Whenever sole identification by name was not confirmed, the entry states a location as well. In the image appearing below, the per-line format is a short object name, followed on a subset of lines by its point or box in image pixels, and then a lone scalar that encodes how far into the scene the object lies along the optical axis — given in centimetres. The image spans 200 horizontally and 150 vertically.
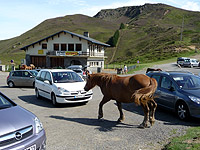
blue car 712
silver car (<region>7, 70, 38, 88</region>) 1736
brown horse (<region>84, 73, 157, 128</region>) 646
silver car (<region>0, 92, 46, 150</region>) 371
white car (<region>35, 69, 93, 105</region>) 965
